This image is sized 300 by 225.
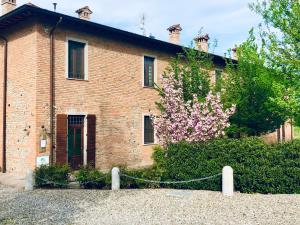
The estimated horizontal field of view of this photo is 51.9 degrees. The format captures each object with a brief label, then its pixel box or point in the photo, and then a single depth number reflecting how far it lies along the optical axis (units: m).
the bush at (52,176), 10.62
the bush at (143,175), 10.35
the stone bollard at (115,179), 10.13
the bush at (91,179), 10.48
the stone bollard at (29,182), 10.60
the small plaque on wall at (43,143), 12.47
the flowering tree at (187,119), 11.47
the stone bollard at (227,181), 8.96
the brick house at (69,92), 12.71
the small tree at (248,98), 14.98
